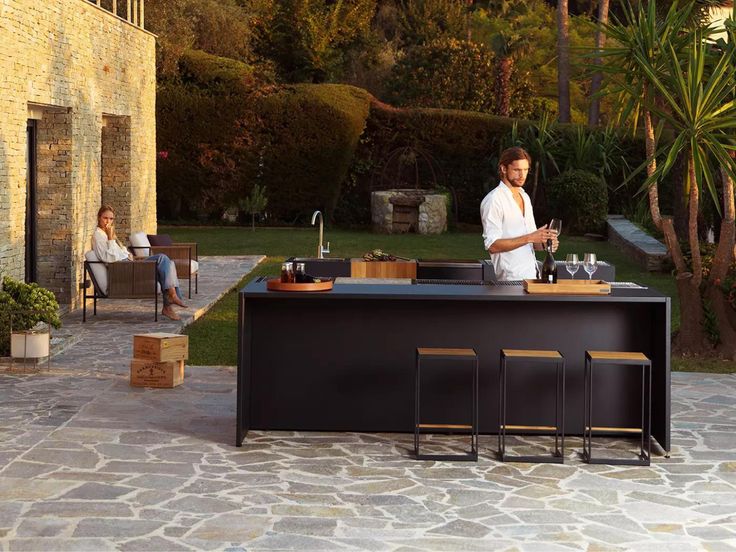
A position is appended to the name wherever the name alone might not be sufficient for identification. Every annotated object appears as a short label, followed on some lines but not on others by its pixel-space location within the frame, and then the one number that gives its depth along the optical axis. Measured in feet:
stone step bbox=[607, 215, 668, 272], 58.23
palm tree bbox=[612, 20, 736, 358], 29.99
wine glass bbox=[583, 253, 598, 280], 23.15
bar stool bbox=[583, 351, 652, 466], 21.71
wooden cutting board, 32.40
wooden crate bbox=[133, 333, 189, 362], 28.43
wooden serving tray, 22.68
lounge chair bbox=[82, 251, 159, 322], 38.47
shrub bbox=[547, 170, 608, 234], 76.59
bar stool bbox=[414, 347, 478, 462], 21.84
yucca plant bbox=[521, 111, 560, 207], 80.38
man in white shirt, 25.53
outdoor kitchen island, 23.76
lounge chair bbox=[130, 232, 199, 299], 44.96
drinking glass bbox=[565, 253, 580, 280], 23.09
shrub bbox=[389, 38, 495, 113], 103.91
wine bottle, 23.06
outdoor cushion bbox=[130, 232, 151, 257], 45.16
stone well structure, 79.20
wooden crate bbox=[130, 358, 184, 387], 28.35
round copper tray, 22.98
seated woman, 39.37
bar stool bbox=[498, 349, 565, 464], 21.90
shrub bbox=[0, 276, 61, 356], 31.65
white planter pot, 30.66
